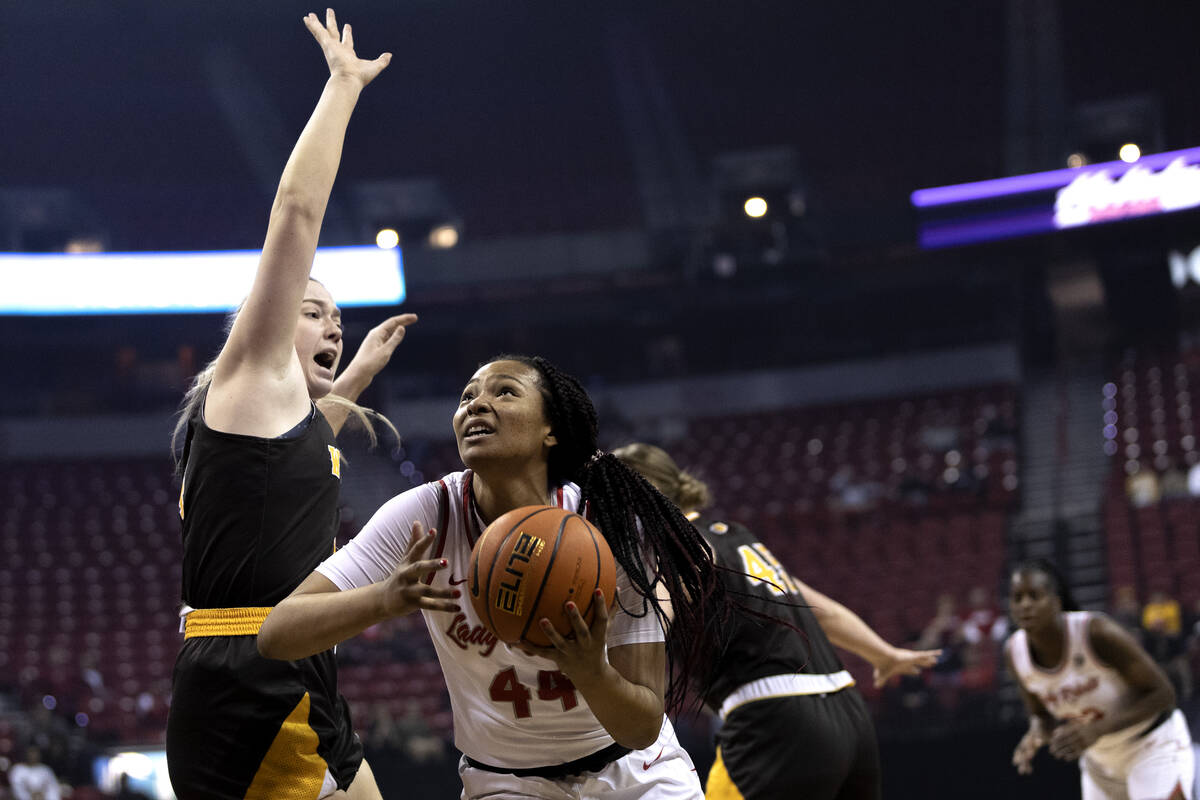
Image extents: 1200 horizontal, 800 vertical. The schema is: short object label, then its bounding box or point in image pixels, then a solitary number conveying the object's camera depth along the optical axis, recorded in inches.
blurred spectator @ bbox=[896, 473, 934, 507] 633.0
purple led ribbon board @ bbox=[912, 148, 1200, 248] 698.2
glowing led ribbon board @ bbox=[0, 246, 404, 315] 706.8
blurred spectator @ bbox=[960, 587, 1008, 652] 430.3
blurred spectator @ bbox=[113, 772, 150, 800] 396.8
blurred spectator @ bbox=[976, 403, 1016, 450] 682.8
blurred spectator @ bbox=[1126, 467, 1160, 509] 578.2
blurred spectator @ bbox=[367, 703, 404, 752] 399.6
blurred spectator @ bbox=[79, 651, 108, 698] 521.3
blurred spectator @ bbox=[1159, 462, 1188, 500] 569.6
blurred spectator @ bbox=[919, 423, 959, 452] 690.2
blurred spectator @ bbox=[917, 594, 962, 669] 447.2
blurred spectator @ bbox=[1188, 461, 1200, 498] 564.0
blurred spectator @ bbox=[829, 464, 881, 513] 655.1
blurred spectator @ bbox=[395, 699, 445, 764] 374.9
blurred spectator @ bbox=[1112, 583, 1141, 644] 425.0
